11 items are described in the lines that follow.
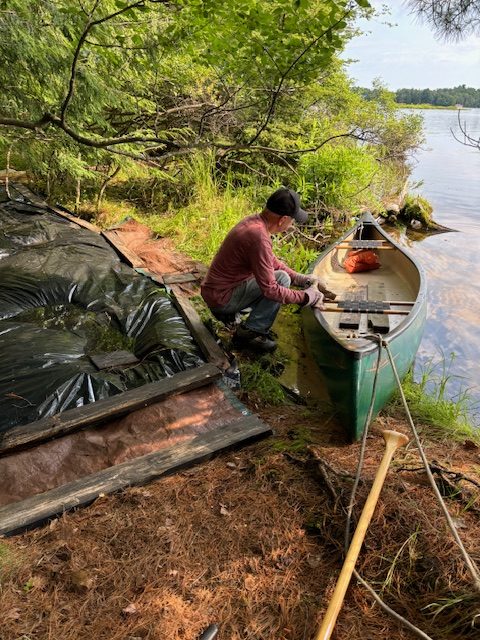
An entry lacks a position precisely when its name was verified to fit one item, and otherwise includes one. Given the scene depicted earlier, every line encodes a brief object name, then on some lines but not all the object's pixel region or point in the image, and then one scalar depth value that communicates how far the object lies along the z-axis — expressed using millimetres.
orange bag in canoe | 5762
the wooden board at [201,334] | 3430
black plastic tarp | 2820
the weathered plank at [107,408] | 2449
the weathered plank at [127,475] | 2074
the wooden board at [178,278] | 4910
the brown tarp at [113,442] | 2344
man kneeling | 3393
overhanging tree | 2340
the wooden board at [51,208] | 6062
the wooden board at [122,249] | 5121
